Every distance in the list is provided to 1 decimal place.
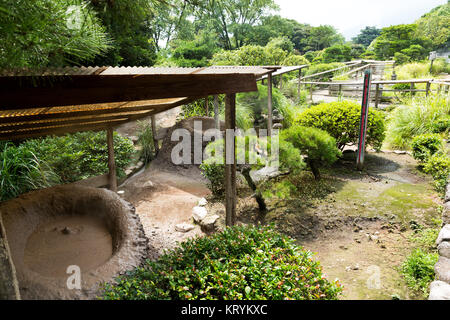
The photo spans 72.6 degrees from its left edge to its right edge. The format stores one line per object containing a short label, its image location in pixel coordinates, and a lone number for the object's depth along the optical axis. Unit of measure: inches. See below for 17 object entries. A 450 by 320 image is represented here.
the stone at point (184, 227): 186.9
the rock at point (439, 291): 105.3
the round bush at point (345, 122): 276.8
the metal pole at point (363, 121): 242.4
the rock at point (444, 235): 142.9
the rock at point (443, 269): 116.7
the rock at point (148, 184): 264.1
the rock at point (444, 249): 132.8
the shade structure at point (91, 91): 61.2
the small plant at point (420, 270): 123.5
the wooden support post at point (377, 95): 430.6
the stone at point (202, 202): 216.0
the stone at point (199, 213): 192.6
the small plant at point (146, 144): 319.0
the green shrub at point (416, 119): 305.0
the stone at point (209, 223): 181.2
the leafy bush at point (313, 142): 232.8
